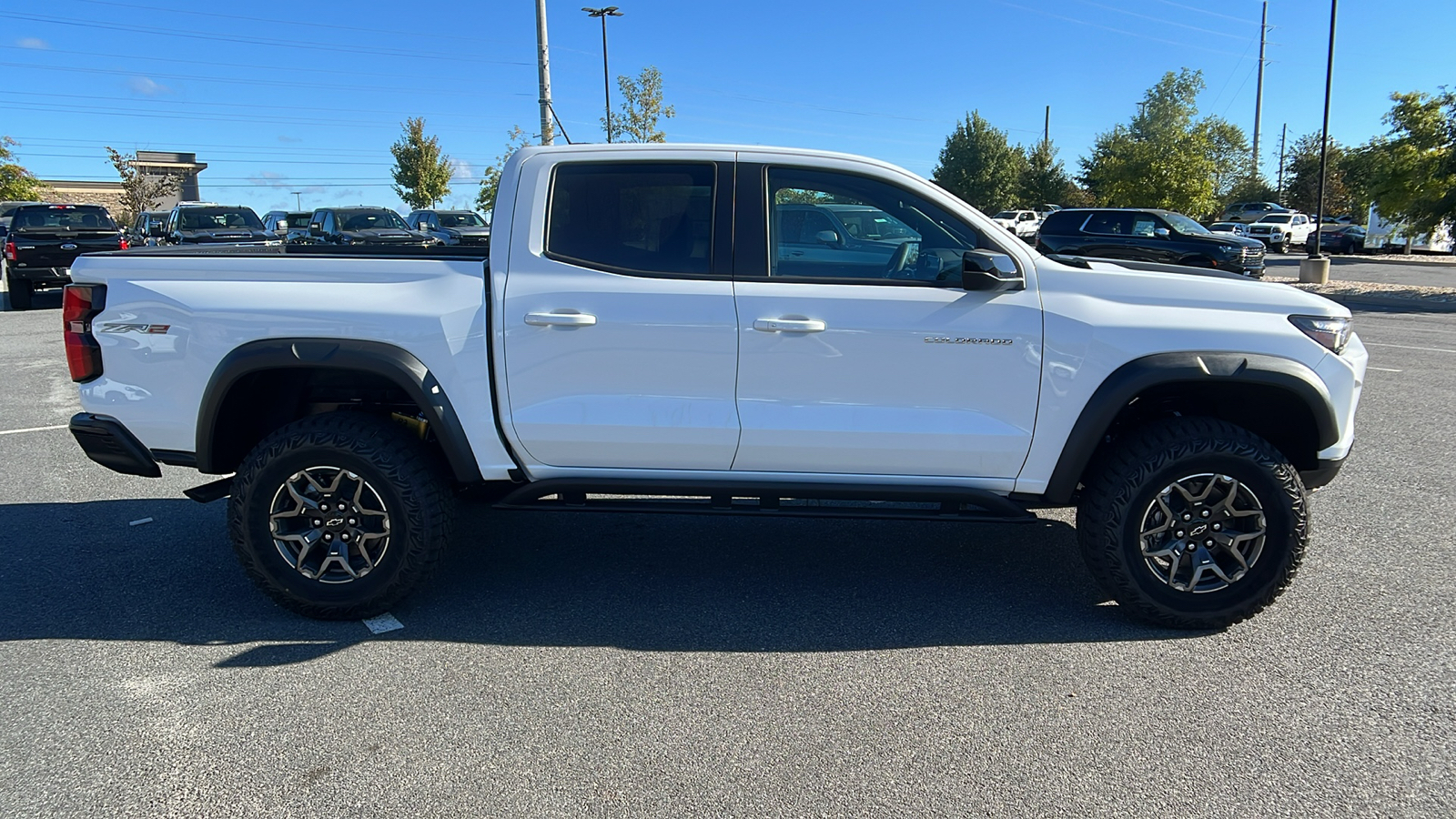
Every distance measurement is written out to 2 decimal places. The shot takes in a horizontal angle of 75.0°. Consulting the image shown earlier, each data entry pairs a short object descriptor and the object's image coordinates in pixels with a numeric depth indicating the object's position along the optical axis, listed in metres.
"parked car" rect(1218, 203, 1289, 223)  43.53
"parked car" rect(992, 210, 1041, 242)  41.59
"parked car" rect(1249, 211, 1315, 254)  39.06
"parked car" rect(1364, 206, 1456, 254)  36.03
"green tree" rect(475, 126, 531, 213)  35.84
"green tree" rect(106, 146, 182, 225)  43.28
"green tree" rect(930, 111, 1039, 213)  69.94
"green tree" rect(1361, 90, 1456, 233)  19.62
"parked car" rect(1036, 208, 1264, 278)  18.50
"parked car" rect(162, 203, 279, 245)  17.64
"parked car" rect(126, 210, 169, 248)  20.20
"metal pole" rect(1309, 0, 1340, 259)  21.66
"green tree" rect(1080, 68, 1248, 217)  31.02
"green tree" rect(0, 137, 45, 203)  39.38
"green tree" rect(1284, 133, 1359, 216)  56.06
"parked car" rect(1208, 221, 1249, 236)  37.67
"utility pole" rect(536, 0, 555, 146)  17.12
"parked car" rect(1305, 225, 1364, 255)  36.84
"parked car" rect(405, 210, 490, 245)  26.71
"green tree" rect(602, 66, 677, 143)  32.31
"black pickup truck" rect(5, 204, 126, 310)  16.86
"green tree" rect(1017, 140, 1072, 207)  66.69
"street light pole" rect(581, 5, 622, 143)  32.62
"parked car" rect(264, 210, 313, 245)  25.71
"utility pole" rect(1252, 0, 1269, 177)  56.00
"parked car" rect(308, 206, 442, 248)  19.27
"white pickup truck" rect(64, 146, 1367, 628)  3.81
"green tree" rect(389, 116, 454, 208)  48.25
